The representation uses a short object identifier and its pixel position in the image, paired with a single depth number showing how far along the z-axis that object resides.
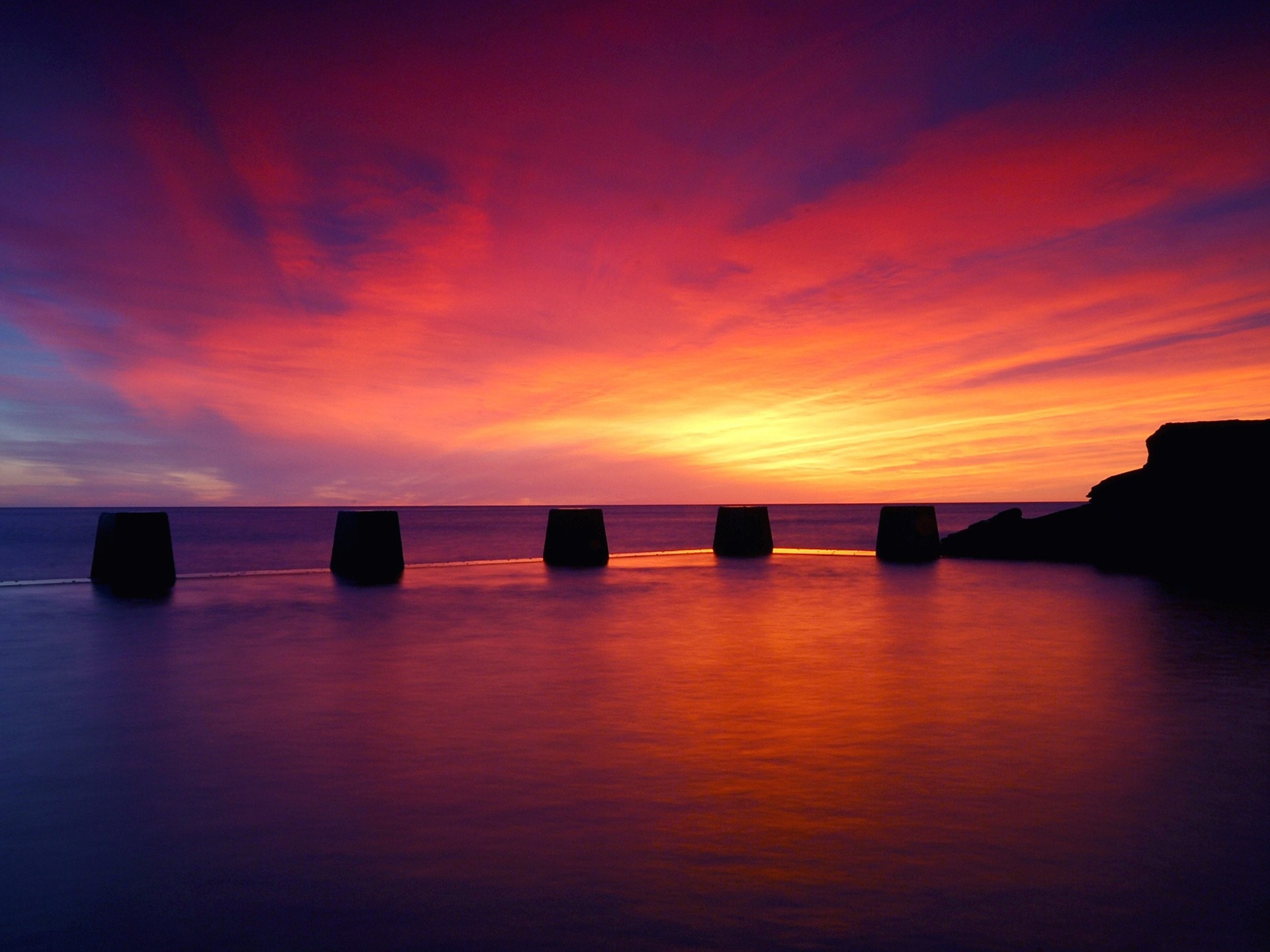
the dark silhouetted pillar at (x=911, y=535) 18.89
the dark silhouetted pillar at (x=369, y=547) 14.82
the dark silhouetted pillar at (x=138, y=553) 12.88
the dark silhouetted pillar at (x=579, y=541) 17.36
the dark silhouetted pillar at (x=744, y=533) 20.56
